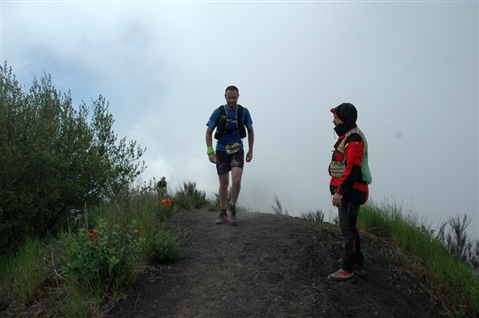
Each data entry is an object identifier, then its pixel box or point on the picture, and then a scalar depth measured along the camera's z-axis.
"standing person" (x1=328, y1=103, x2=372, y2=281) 4.06
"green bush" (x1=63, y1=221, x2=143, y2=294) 3.89
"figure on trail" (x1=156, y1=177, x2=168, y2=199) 7.35
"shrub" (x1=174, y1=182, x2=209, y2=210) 7.61
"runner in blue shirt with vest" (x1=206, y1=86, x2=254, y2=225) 5.74
